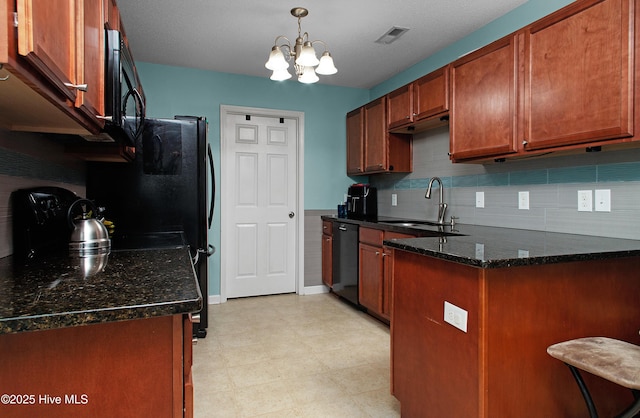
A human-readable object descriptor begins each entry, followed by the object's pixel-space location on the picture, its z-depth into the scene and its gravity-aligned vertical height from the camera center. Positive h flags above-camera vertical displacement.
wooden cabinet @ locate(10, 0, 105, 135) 0.71 +0.32
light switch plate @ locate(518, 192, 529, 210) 2.58 +0.02
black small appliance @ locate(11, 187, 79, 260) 1.51 -0.08
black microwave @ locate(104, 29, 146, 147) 1.35 +0.45
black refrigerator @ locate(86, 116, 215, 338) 2.64 +0.13
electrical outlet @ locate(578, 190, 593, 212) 2.18 +0.01
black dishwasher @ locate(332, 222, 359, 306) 3.67 -0.61
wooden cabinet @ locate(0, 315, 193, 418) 0.79 -0.38
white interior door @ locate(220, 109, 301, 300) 4.09 +0.00
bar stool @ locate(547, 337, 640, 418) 1.15 -0.53
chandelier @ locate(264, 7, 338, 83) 2.31 +0.91
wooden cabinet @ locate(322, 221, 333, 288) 4.18 -0.58
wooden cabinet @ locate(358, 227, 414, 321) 3.13 -0.62
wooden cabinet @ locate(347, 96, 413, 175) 3.74 +0.61
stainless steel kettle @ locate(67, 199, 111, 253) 1.58 -0.14
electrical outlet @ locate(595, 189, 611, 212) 2.09 +0.01
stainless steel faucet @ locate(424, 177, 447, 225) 3.27 -0.02
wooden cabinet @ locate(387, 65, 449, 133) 2.87 +0.85
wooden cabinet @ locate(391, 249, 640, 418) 1.37 -0.52
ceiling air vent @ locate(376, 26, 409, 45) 2.97 +1.39
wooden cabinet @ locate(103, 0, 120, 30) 1.41 +0.81
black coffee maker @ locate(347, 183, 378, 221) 4.18 +0.01
